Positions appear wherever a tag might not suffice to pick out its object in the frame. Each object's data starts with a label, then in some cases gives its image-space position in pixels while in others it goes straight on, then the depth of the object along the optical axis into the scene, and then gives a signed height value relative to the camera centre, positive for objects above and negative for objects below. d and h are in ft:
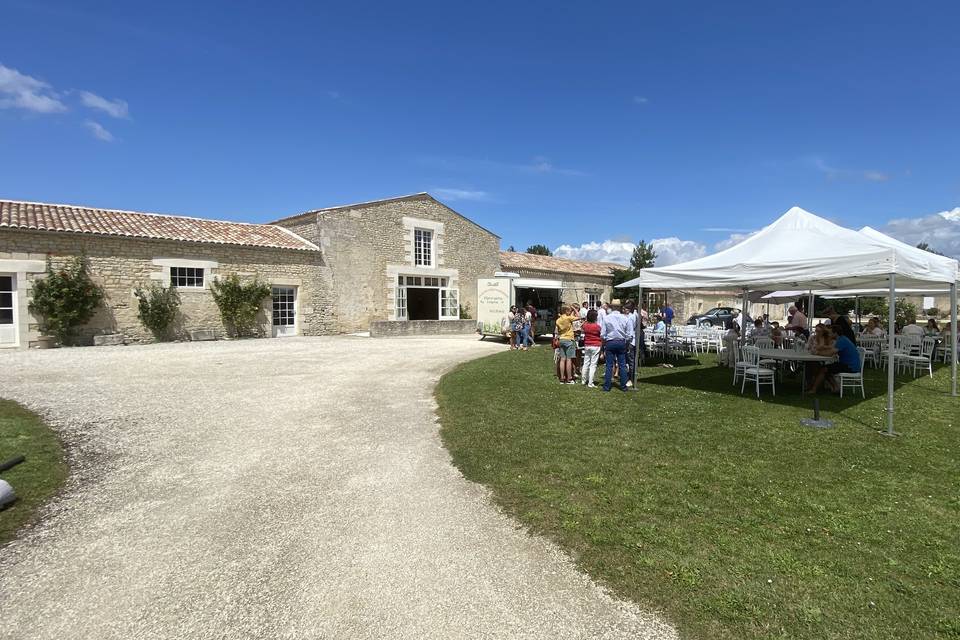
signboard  58.54 +0.34
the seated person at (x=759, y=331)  32.78 -1.69
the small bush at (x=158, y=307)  46.88 +0.04
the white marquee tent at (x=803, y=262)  19.16 +1.97
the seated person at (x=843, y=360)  24.50 -2.73
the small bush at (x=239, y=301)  51.72 +0.68
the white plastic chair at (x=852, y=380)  23.66 -3.96
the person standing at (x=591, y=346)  26.86 -2.18
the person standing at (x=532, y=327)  51.93 -2.35
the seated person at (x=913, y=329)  35.09 -1.68
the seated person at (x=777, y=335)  33.24 -2.00
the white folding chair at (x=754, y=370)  24.11 -3.17
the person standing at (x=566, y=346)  28.02 -2.27
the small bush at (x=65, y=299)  41.32 +0.73
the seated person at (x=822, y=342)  24.84 -1.86
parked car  80.41 -1.75
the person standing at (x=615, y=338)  24.95 -1.62
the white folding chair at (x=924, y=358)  30.90 -3.32
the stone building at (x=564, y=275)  71.67 +6.03
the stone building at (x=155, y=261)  41.27 +4.63
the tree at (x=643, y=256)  116.06 +12.16
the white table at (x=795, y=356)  23.89 -2.50
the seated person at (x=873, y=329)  36.94 -1.75
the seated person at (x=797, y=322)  34.17 -1.12
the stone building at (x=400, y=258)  62.23 +6.90
